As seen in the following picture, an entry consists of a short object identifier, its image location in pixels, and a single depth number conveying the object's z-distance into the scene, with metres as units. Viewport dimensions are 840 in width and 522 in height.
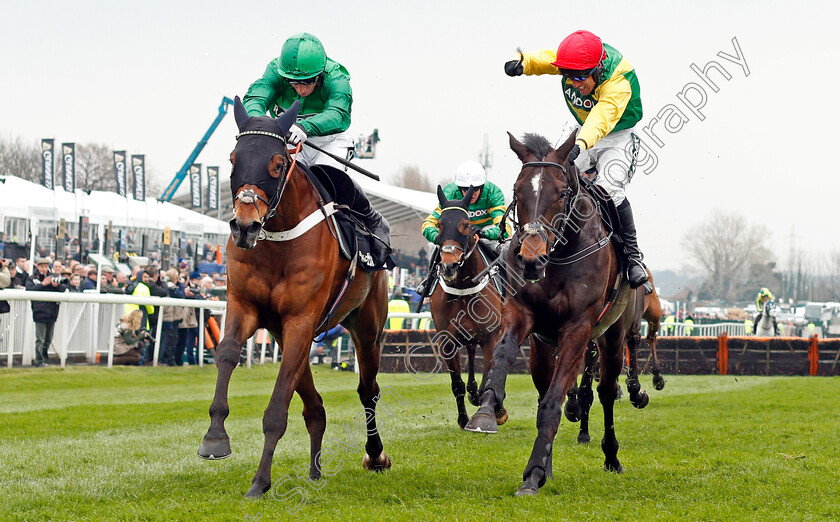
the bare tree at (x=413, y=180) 74.19
